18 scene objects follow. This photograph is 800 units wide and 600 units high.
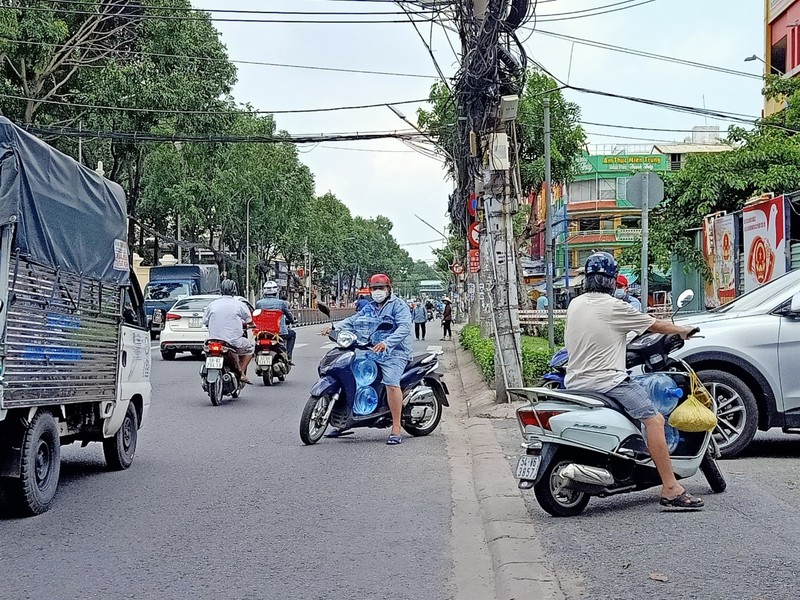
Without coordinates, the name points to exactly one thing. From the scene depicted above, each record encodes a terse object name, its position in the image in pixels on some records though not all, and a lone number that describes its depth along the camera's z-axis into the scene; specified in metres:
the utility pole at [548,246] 16.28
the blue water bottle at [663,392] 6.87
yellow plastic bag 6.70
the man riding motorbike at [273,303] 17.45
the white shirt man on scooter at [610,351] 6.57
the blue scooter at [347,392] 10.46
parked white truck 6.41
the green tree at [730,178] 23.39
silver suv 8.84
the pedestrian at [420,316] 38.59
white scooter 6.59
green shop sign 59.02
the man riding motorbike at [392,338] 10.56
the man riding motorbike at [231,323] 14.62
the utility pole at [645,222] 11.80
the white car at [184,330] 23.55
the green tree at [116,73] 30.50
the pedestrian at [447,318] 37.80
